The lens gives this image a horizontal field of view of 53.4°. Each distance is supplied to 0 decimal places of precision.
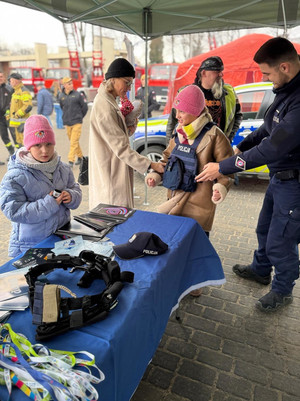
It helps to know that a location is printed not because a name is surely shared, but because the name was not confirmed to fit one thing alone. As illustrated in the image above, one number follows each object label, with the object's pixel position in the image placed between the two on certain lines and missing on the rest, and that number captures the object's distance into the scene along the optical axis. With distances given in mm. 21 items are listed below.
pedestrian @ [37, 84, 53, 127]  9477
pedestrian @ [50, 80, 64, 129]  13577
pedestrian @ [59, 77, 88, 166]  7621
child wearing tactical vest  2334
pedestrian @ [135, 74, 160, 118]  10336
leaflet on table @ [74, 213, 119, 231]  2029
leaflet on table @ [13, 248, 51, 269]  1538
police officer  2164
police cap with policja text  1656
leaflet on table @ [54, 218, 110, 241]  1896
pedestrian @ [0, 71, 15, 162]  7477
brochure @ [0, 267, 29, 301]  1277
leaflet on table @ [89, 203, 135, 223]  2195
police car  5930
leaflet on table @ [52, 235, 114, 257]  1678
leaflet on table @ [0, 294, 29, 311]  1199
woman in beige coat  2514
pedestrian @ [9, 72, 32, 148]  7457
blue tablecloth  1066
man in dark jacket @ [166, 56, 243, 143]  3396
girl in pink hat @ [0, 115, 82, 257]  1983
